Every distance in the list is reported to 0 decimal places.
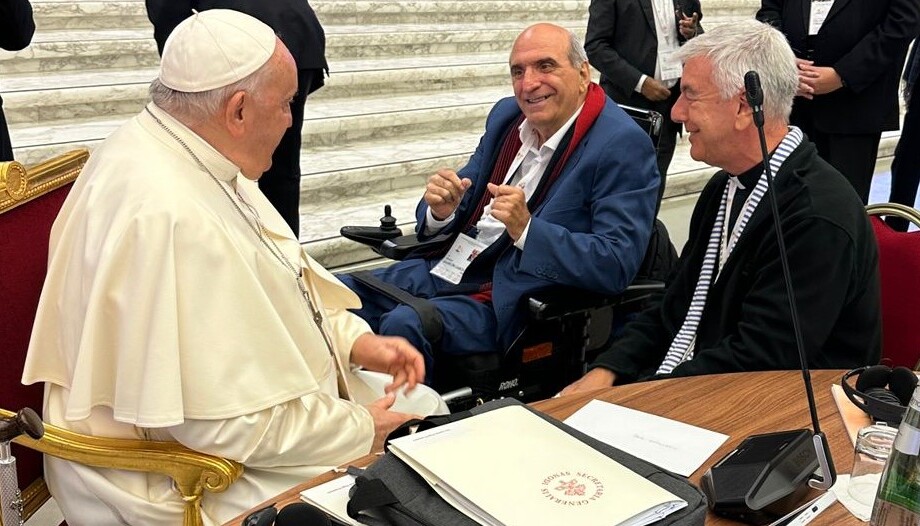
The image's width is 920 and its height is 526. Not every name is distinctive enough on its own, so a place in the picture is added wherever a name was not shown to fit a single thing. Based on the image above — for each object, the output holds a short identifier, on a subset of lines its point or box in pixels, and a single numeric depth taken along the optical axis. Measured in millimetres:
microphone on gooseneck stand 1284
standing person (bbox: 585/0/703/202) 4496
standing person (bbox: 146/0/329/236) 3402
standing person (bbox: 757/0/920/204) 4059
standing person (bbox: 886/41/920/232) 4848
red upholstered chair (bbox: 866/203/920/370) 2260
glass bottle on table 1048
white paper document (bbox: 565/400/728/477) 1484
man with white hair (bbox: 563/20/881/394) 2039
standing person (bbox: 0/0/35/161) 2668
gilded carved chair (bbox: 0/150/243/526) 1667
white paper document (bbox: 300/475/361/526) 1246
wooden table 1585
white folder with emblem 1147
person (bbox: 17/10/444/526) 1654
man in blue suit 2619
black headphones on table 1574
